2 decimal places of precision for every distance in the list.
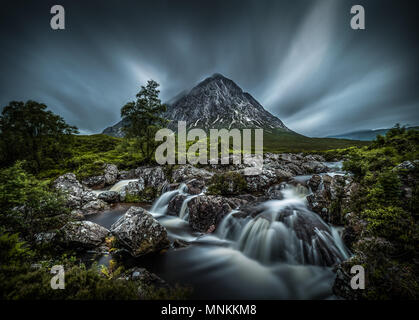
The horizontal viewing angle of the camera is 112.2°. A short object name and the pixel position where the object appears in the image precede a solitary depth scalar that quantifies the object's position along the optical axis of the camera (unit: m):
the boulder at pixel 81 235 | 6.60
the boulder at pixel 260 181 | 13.27
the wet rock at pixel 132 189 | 14.70
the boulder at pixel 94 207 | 11.66
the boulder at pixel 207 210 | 9.40
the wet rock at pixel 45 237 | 6.15
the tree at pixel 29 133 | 18.80
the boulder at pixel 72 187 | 12.00
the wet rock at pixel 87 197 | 12.66
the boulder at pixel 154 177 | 16.91
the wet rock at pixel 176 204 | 12.08
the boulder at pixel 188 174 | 16.62
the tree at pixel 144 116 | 19.38
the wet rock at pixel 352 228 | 5.88
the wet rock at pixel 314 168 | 22.36
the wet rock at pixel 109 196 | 13.72
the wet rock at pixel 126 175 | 19.83
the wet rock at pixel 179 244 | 7.61
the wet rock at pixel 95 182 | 17.59
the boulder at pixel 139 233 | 6.51
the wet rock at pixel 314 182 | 12.28
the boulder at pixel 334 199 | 7.70
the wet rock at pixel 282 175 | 15.62
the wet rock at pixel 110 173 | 18.38
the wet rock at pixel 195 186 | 13.65
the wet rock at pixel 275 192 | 11.42
